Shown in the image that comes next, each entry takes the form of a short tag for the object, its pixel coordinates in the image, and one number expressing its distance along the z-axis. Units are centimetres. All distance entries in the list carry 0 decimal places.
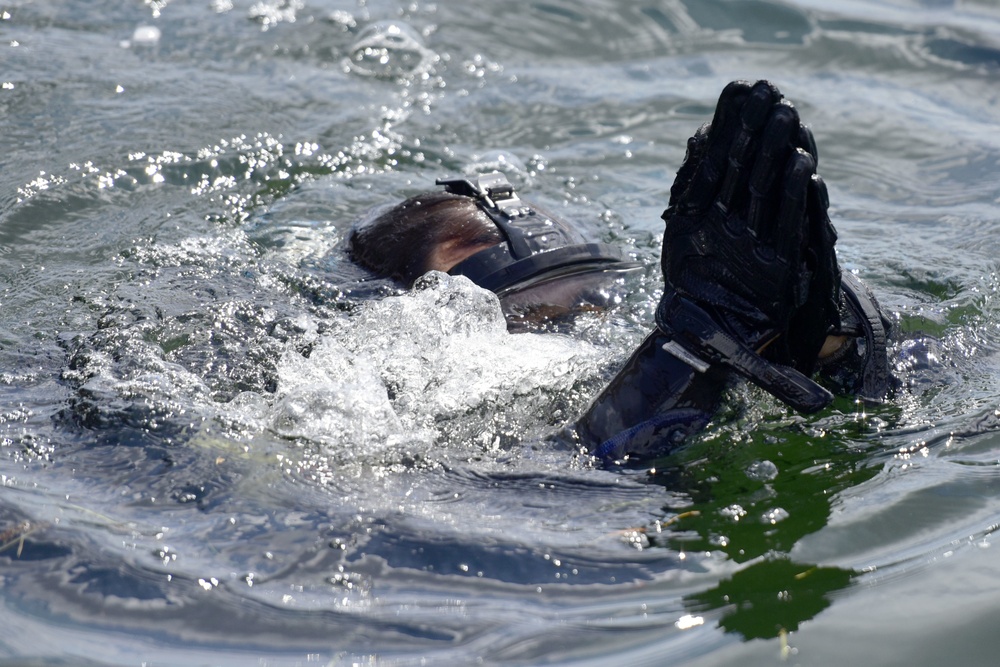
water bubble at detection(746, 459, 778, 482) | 527
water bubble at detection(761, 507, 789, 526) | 487
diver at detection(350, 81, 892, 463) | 477
